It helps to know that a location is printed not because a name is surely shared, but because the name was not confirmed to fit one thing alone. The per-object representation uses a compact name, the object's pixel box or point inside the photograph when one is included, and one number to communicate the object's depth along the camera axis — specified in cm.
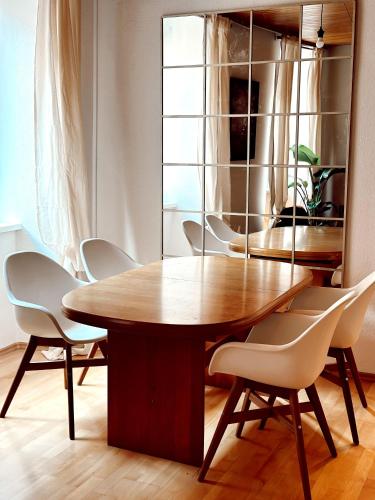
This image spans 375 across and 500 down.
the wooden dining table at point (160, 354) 288
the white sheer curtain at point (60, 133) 430
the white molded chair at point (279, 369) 275
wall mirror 416
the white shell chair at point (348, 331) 332
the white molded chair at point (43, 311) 342
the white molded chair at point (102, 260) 411
